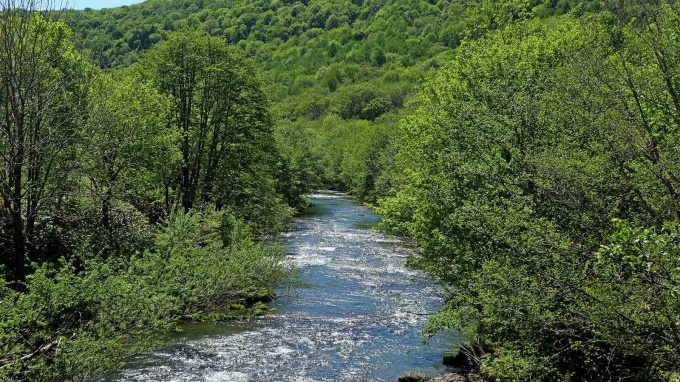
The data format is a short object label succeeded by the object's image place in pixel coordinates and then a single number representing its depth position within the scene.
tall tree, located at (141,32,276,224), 32.62
